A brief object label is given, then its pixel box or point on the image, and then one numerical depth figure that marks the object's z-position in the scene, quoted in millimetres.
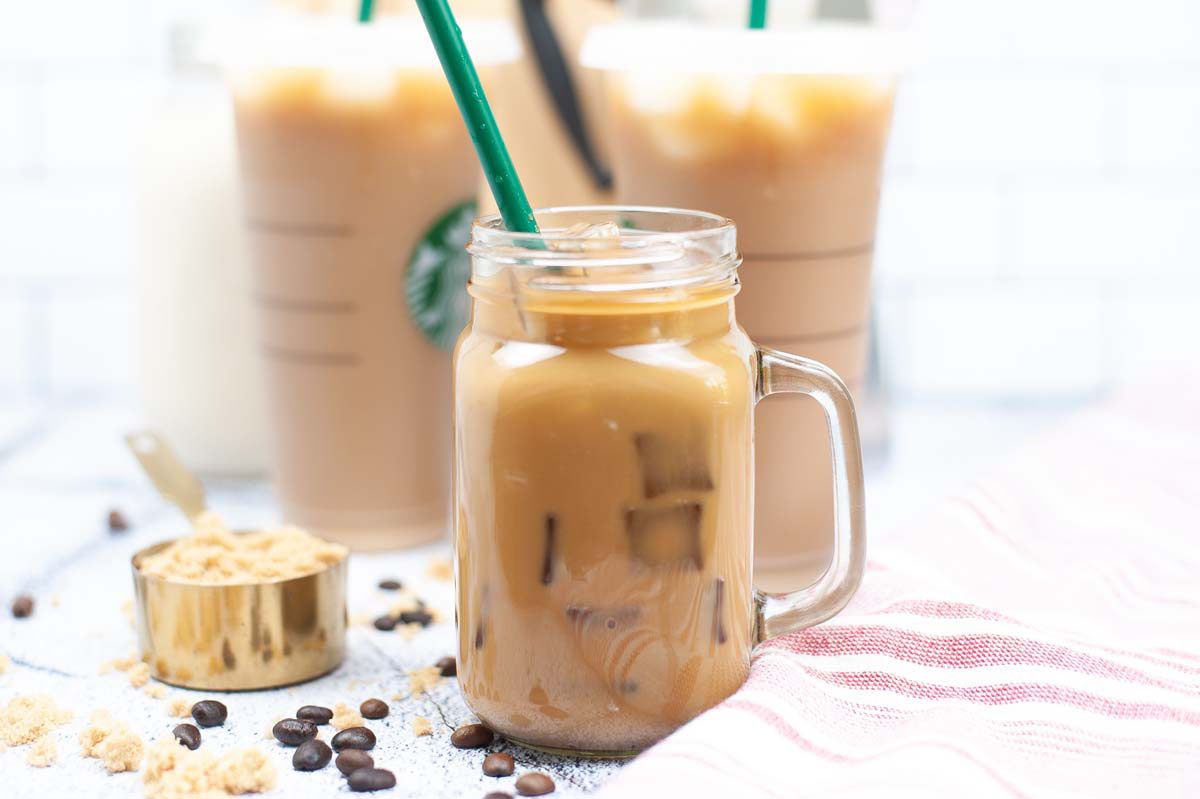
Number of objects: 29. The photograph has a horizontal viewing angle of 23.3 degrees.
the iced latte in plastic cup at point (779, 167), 774
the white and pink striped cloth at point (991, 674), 668
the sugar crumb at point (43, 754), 702
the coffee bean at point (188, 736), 710
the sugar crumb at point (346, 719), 726
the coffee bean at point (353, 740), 709
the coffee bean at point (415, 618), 803
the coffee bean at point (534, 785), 682
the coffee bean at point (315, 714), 725
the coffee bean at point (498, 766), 695
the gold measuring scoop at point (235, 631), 748
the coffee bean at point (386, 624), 799
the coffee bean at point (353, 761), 695
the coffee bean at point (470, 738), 711
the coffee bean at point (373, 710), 732
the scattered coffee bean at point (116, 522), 893
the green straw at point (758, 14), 777
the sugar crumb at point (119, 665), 766
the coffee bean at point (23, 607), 806
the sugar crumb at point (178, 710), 735
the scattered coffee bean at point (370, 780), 688
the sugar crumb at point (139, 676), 753
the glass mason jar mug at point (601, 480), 681
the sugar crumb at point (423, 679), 750
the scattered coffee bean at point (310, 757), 700
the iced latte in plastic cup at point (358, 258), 845
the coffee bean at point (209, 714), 726
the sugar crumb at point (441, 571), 852
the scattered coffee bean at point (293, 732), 713
